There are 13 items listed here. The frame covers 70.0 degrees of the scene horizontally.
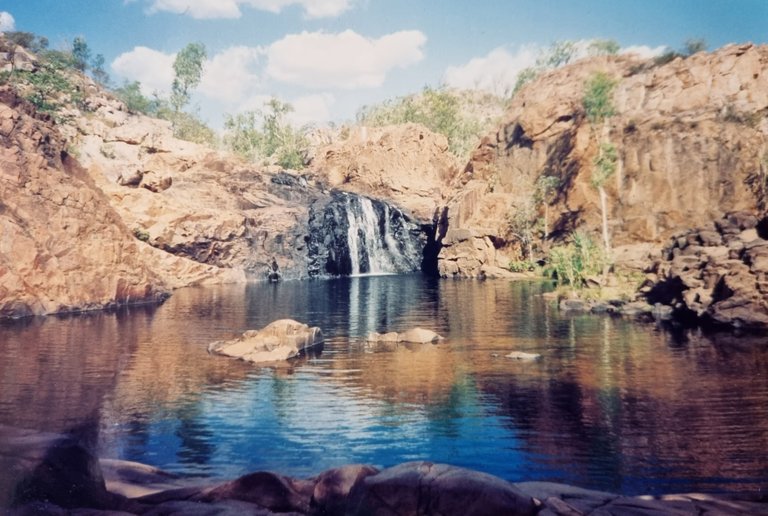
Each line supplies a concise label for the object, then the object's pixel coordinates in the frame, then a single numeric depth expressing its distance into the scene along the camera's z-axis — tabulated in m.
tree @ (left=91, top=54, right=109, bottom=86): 120.21
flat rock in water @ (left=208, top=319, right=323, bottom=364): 24.42
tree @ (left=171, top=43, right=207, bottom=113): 121.50
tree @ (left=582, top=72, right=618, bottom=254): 58.67
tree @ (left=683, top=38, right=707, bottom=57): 75.19
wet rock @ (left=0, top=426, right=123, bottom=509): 7.41
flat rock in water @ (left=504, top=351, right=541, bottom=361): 23.09
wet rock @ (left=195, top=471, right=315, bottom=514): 8.73
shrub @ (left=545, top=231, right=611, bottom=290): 47.41
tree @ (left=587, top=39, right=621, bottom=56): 107.88
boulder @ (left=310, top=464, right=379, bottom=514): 8.41
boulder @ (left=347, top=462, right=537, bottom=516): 7.40
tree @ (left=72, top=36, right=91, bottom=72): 112.62
